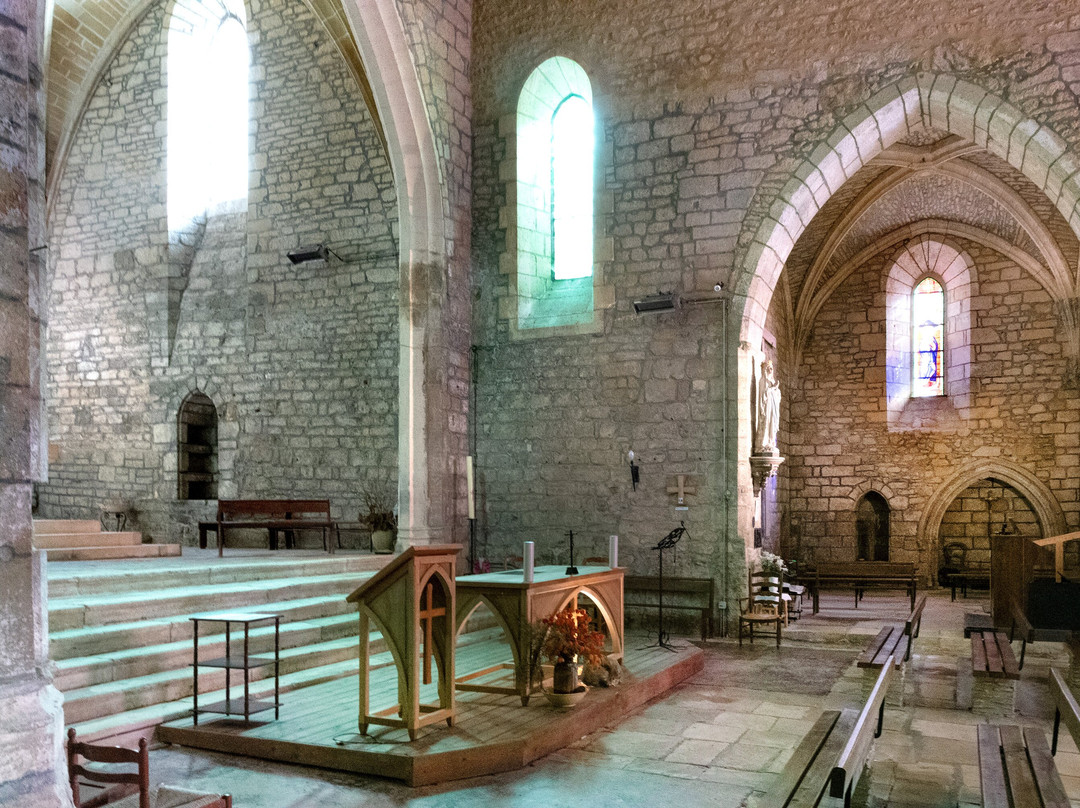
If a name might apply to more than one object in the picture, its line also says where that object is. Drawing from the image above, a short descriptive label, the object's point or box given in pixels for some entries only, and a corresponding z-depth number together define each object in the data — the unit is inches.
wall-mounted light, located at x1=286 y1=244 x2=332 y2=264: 411.2
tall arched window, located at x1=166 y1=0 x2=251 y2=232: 467.8
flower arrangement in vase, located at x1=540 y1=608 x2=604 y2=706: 209.2
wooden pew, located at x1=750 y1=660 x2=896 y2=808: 115.3
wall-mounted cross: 352.2
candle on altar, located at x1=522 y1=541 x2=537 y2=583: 213.8
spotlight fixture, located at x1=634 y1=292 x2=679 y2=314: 354.3
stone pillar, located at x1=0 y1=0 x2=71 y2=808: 107.4
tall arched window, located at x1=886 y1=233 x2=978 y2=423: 559.5
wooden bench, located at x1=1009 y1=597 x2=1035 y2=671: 317.2
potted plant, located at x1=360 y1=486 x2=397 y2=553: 379.2
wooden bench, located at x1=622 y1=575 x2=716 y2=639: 343.6
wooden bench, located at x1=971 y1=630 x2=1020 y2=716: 239.3
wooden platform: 171.8
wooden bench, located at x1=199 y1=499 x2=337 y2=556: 357.7
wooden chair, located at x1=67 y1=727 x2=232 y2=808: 100.3
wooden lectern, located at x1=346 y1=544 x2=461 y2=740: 180.2
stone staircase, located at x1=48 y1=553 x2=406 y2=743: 194.2
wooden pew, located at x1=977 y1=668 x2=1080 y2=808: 125.4
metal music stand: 298.4
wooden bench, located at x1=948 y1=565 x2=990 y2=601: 521.3
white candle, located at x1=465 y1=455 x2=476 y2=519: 278.9
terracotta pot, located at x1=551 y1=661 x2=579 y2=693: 208.8
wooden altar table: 211.3
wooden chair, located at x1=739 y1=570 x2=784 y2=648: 335.6
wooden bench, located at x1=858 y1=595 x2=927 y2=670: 245.8
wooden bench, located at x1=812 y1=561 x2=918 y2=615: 458.0
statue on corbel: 358.0
